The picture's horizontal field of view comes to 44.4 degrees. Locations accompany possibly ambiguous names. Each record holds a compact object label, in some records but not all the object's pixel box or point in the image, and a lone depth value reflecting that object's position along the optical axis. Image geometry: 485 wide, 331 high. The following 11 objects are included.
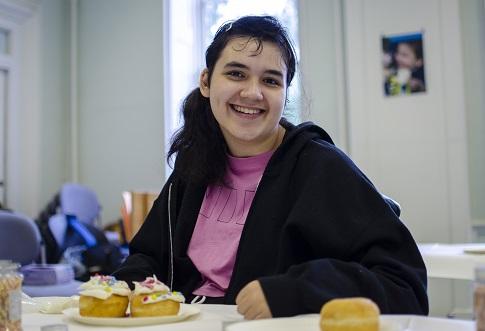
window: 5.45
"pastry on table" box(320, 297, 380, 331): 0.70
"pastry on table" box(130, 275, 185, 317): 1.00
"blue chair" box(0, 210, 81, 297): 2.67
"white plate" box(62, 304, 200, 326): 0.94
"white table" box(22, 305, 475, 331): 0.80
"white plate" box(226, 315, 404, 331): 0.78
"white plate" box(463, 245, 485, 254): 2.40
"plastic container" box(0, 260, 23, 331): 0.86
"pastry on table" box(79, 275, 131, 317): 1.02
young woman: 1.08
